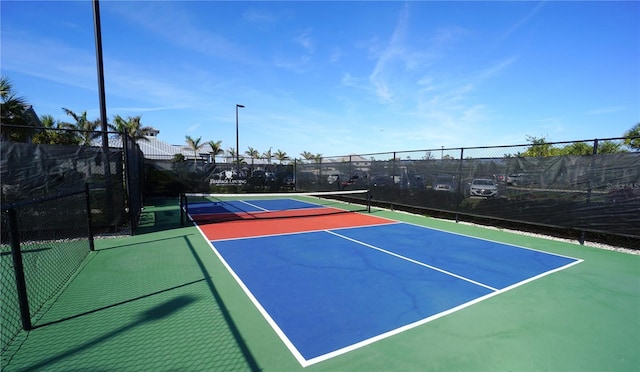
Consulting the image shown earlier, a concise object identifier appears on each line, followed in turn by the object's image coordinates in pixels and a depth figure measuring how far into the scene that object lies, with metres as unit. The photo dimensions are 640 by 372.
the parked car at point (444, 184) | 11.12
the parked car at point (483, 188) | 9.86
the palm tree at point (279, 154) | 72.27
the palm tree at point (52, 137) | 18.92
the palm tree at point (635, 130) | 20.46
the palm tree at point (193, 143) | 41.59
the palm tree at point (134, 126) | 28.95
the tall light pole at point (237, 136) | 28.00
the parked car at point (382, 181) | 14.02
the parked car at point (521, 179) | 8.98
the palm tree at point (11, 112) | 10.95
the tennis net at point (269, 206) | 12.34
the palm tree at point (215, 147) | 44.62
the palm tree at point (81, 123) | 25.62
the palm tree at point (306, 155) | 77.12
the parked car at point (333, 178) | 17.89
